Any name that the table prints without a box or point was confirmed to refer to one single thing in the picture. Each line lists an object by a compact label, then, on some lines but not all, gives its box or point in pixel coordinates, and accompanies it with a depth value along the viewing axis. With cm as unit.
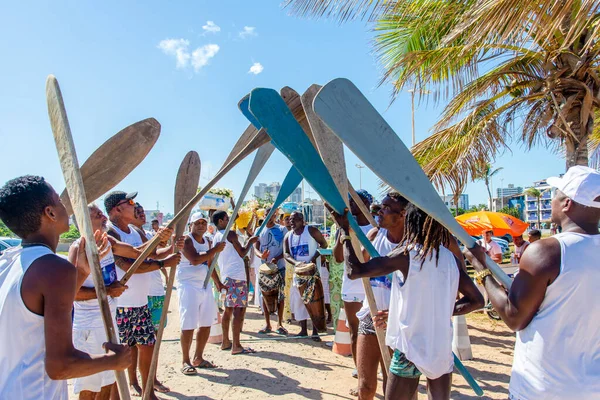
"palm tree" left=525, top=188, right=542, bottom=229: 5572
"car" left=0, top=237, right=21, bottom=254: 1137
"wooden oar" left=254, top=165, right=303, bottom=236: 324
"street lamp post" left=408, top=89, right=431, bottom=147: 1833
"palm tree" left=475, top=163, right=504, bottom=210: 4586
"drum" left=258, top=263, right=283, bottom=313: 645
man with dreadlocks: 220
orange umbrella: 1238
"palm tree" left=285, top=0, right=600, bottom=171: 530
